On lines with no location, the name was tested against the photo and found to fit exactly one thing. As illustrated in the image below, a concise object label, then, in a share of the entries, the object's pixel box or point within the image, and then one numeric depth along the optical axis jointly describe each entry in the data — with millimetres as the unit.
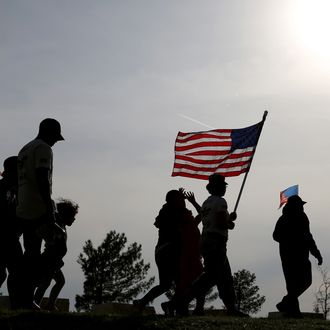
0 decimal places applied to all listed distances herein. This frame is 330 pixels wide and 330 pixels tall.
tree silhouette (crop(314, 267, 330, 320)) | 28156
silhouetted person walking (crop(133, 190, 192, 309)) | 9234
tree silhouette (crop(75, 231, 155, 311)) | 52000
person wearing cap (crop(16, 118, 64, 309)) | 7867
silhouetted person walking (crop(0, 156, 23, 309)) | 8516
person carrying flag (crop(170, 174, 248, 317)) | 9461
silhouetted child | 8344
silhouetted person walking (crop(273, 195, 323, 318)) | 10742
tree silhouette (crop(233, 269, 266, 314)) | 54250
